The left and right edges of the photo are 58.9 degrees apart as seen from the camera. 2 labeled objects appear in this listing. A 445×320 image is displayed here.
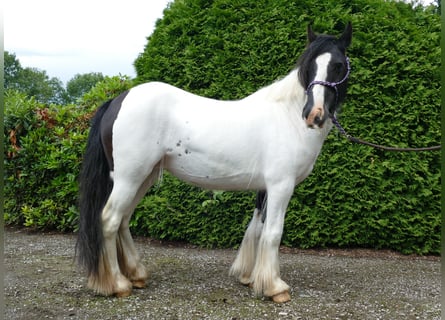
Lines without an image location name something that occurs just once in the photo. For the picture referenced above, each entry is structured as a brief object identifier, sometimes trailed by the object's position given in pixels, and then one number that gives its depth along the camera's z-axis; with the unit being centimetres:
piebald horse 320
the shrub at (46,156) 565
